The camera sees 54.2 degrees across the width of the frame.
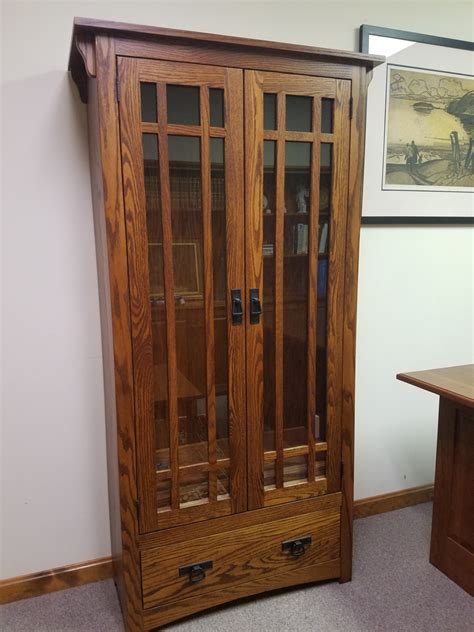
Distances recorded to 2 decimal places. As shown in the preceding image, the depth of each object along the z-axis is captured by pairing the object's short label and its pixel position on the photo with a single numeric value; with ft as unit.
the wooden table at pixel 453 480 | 5.76
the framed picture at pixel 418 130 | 6.48
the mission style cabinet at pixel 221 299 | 4.49
